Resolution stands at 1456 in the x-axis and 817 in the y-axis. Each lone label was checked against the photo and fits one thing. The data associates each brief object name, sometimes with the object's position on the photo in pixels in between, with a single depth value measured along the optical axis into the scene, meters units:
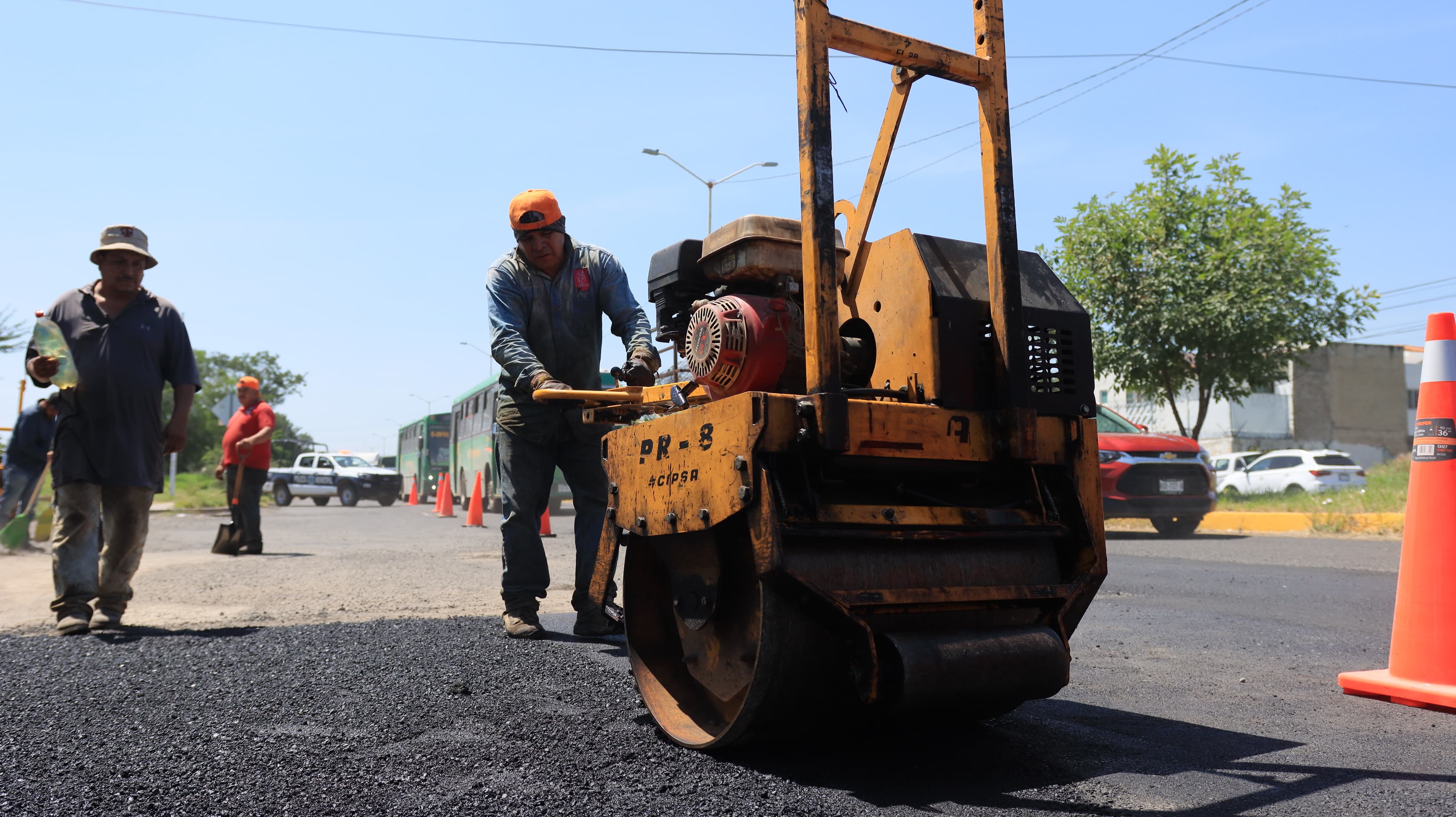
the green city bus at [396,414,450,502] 33.91
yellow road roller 2.50
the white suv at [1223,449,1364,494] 23.48
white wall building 46.59
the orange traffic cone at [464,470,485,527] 16.97
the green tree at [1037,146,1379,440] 20.30
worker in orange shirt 9.98
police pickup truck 30.38
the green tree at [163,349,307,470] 74.62
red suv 11.94
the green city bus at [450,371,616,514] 22.19
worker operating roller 4.71
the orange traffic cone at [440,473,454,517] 21.89
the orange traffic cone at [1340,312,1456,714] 3.60
